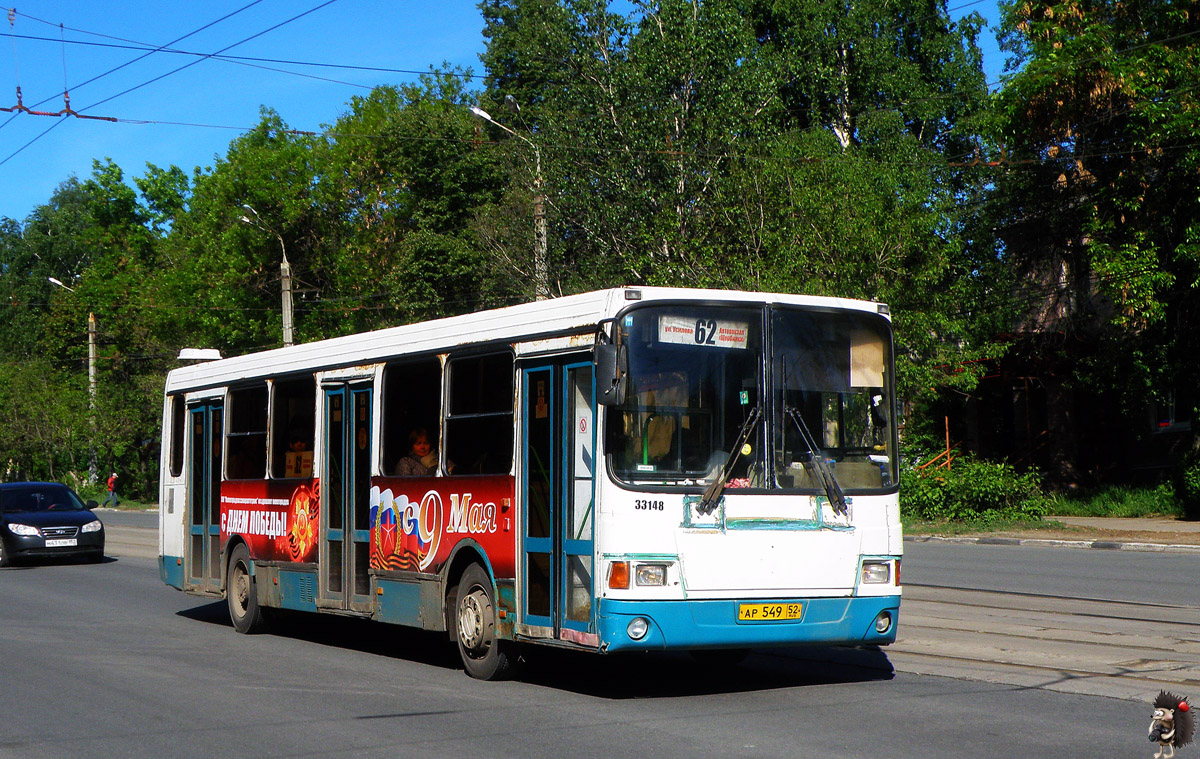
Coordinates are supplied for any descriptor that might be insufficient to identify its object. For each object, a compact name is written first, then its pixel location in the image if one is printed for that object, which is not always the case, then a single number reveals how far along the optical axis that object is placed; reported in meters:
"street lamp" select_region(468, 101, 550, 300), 31.67
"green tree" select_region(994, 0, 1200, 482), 26.05
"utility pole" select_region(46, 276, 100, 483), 60.53
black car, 24.42
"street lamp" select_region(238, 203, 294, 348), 33.77
